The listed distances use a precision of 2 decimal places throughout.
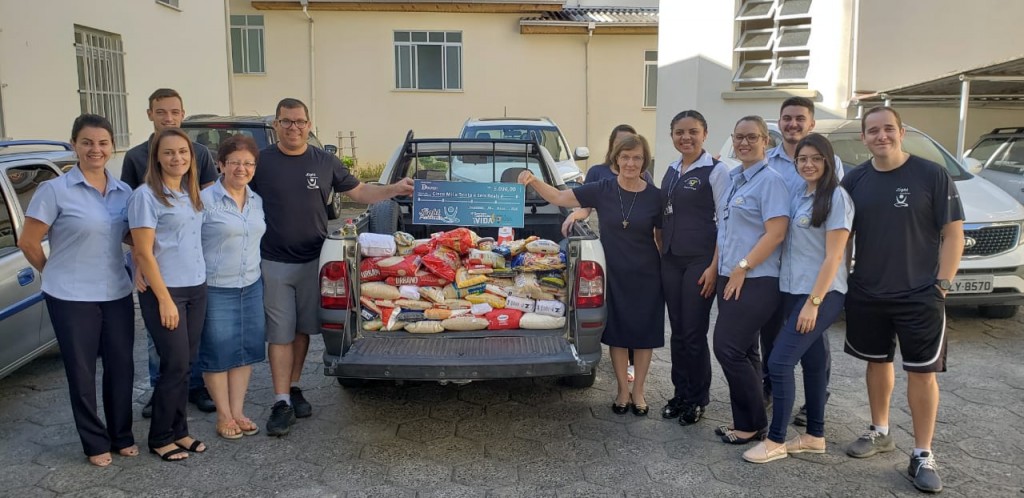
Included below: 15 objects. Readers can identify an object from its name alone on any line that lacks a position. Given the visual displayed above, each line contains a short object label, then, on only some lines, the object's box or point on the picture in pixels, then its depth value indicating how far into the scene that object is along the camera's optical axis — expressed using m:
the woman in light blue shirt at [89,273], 3.65
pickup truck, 3.91
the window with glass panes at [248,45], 18.22
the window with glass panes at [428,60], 18.33
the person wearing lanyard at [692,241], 4.26
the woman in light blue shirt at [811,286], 3.69
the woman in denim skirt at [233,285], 4.06
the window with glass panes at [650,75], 18.88
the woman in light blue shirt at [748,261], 3.81
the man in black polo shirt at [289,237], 4.37
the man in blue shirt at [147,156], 4.46
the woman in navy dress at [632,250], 4.42
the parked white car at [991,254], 5.98
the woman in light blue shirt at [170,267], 3.71
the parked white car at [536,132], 11.72
